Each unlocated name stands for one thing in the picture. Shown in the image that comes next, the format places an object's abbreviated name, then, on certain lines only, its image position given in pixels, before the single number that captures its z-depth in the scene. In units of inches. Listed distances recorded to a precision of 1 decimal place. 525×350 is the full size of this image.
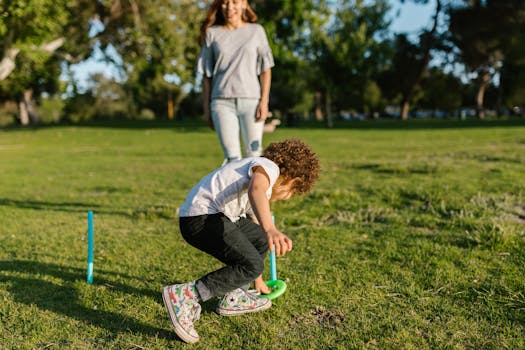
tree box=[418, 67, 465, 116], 2159.2
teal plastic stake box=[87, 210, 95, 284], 125.6
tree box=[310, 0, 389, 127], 1275.8
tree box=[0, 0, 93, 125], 522.0
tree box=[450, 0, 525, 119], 1524.4
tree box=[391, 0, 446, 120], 1692.9
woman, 157.1
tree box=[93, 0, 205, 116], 806.5
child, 101.6
